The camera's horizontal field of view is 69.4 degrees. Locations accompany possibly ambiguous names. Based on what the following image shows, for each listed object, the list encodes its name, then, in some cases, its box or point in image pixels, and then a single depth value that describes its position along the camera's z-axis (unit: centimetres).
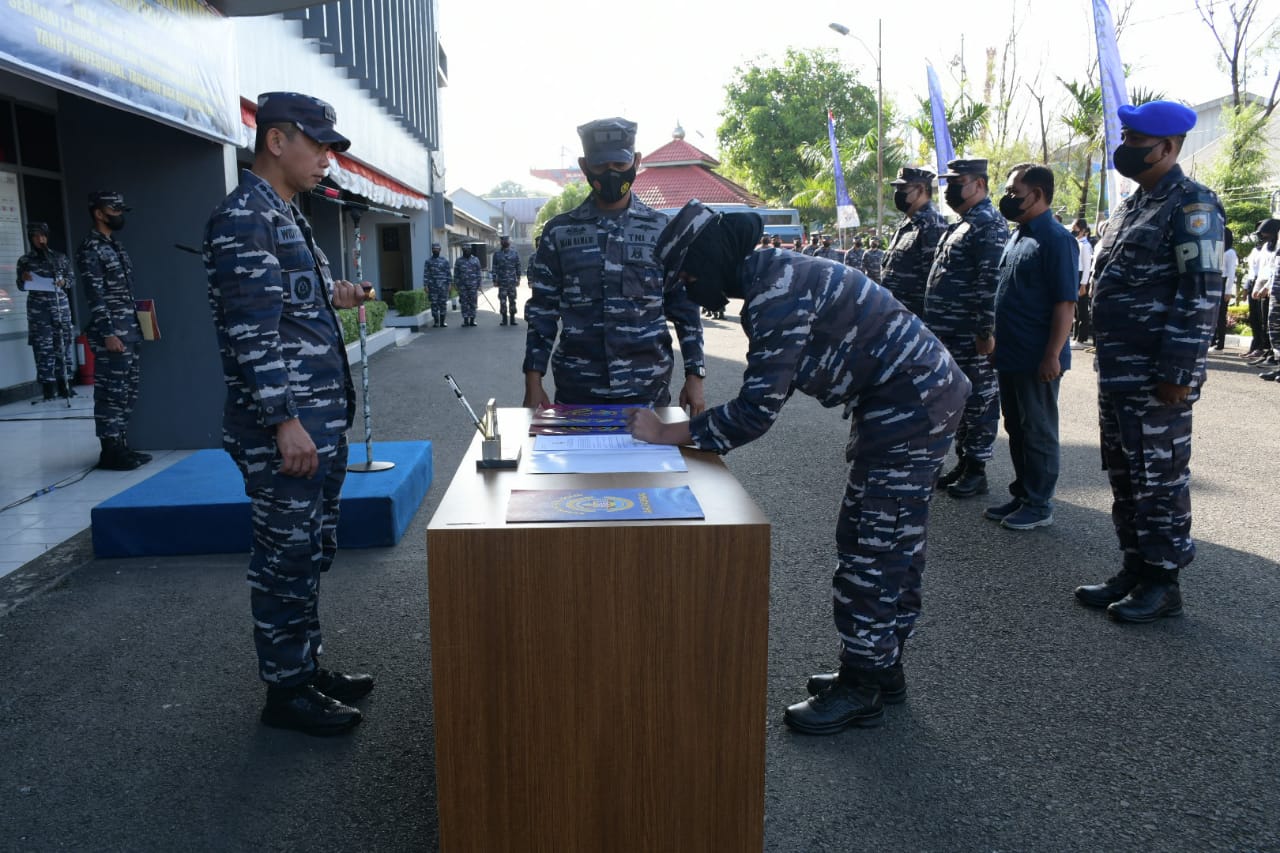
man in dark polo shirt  469
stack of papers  249
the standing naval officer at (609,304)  373
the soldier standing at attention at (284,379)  267
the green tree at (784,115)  5100
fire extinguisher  1025
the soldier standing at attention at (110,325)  634
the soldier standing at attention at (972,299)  526
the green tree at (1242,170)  2050
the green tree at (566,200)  5516
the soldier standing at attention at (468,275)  1998
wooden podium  195
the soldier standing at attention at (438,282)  2062
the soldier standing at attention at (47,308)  873
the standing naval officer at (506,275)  2012
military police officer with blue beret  353
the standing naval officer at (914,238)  618
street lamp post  2386
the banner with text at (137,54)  404
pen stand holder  254
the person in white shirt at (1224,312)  1253
